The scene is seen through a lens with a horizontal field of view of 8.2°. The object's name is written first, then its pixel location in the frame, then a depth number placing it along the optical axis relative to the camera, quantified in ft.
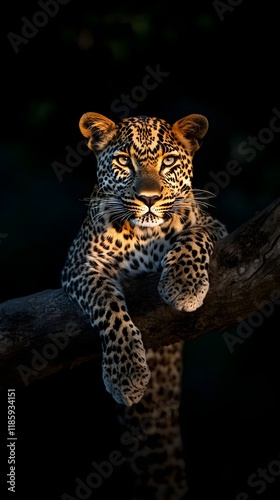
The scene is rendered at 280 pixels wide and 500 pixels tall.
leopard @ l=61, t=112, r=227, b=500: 37.81
